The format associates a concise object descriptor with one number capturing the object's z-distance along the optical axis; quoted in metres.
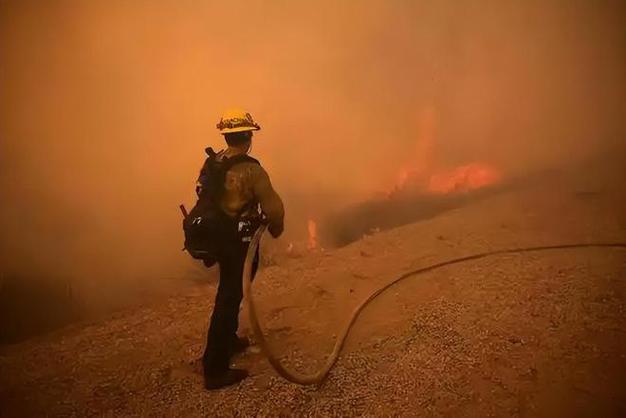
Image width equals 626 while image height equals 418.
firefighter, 3.40
